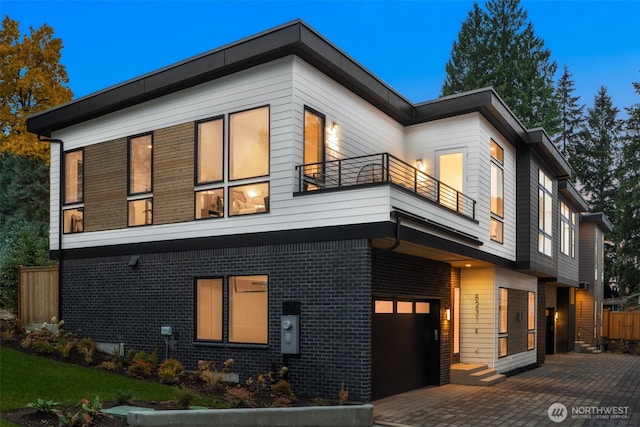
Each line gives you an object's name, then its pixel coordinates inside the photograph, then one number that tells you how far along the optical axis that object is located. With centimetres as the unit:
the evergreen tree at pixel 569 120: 5266
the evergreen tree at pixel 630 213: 3753
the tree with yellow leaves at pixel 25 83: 2375
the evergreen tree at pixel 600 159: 5144
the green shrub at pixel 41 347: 1362
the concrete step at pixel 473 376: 1538
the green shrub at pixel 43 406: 838
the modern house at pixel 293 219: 1196
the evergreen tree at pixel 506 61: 3725
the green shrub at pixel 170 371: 1209
